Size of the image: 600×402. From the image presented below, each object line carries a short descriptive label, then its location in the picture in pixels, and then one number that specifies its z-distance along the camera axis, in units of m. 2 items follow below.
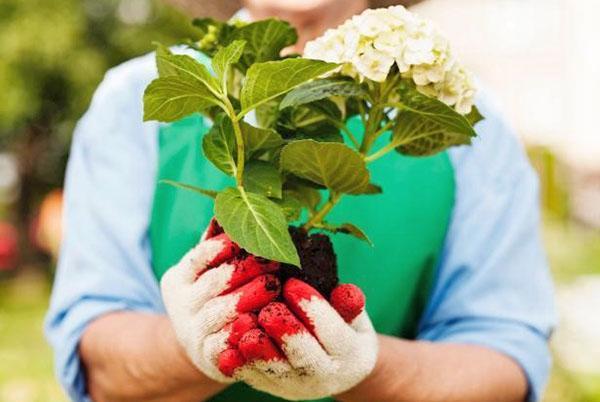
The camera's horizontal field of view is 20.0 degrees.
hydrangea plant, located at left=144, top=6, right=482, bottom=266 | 1.38
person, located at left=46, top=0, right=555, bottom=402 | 1.76
